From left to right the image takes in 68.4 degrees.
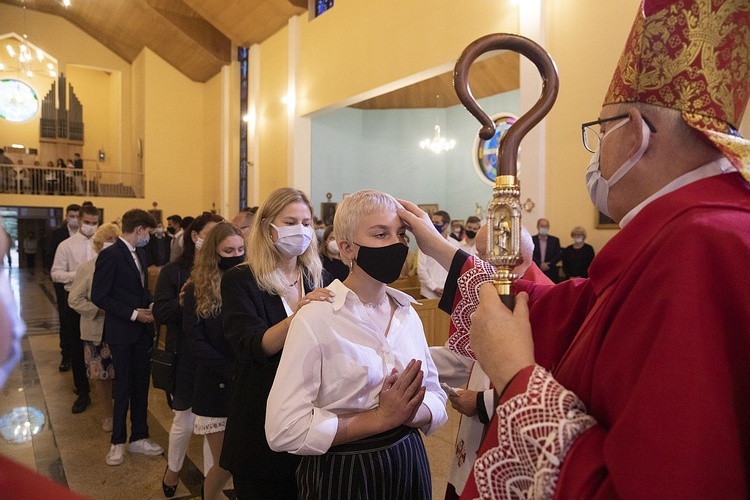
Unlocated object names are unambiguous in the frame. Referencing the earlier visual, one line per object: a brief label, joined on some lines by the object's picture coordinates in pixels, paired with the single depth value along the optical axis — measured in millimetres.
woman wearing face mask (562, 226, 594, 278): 7159
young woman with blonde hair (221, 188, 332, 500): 2203
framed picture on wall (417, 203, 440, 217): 15898
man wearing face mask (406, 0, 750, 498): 774
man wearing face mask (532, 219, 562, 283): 7500
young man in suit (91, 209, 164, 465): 3988
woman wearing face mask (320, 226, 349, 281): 4738
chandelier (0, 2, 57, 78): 19062
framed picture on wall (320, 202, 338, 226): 14617
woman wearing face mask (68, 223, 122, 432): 4555
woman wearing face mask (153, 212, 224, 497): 3379
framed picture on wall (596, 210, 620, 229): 7145
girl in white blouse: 1607
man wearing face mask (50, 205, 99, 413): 5312
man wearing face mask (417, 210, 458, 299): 7000
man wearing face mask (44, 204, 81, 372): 6296
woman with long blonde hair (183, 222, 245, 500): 2996
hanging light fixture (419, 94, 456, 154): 14007
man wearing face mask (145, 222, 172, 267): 9953
